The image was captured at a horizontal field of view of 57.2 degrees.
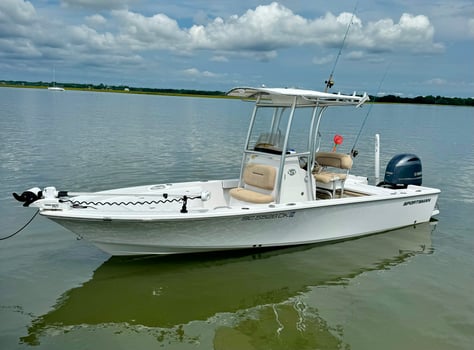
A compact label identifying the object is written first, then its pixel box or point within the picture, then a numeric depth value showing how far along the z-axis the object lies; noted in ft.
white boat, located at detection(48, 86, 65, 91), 542.98
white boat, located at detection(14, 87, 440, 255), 20.02
